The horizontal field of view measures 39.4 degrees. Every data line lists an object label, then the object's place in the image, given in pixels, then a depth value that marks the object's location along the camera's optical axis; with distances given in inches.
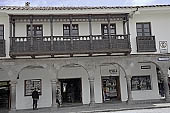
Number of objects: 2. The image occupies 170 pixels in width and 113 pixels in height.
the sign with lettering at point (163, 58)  716.6
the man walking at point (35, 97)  670.2
